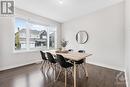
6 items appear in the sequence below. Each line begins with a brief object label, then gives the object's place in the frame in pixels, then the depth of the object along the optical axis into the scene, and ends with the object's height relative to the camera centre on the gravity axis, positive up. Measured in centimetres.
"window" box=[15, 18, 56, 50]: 273 +39
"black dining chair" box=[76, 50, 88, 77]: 197 -62
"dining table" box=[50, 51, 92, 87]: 156 -38
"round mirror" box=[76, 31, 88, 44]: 309 +32
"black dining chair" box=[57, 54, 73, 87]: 170 -53
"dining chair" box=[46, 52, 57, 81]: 206 -50
